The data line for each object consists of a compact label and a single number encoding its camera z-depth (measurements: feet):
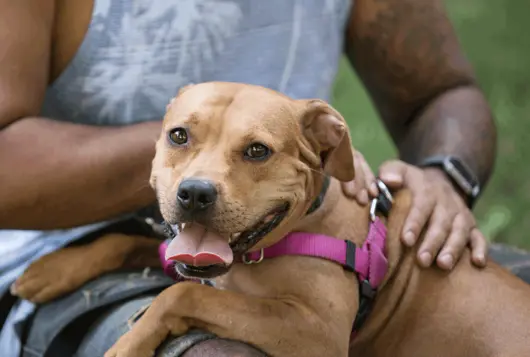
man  5.38
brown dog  5.00
